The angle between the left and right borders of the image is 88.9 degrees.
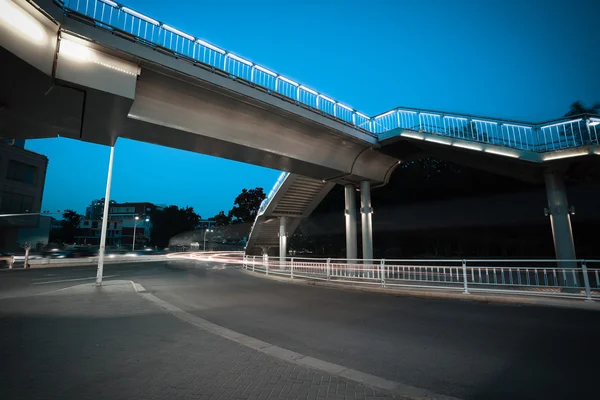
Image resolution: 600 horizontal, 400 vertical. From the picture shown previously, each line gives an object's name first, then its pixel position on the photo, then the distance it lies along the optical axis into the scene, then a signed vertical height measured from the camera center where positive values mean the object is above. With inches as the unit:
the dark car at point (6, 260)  1054.4 -41.9
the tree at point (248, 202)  2352.0 +347.0
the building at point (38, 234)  1966.0 +90.1
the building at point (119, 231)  3592.5 +196.8
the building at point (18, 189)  1675.7 +341.1
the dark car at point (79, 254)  1455.7 -29.7
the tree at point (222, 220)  3132.4 +285.7
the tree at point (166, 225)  3356.3 +251.3
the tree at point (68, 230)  3265.3 +187.8
